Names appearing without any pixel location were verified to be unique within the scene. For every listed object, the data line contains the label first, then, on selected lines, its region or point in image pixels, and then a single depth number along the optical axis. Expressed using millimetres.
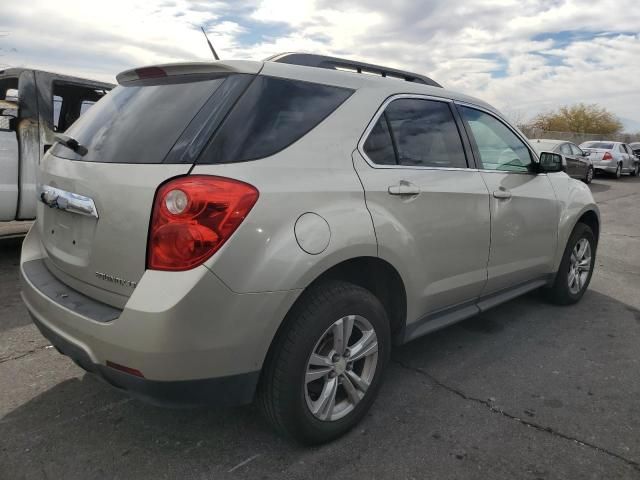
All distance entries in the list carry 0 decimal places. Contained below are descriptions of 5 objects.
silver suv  1992
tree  47125
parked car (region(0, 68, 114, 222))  5188
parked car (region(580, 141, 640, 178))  19969
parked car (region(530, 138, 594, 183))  16192
